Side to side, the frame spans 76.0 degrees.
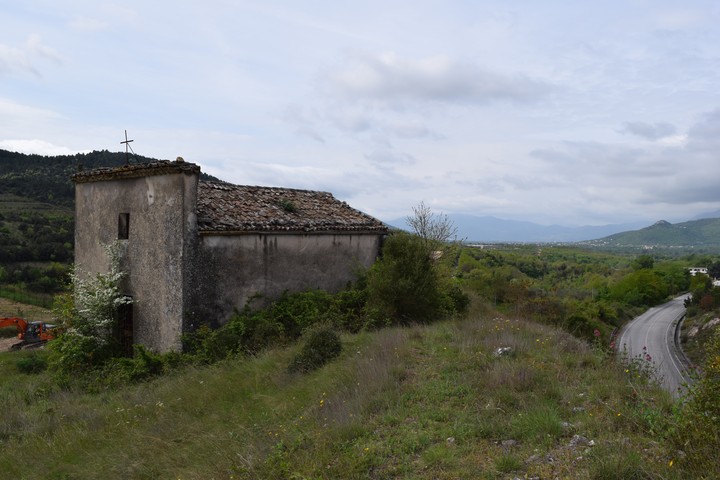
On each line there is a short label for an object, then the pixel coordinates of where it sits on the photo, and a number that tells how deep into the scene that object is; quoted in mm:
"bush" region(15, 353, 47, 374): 16922
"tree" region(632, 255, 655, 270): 84438
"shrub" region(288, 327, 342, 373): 9023
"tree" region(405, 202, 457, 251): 24141
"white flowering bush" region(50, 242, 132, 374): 12844
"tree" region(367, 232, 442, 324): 12844
